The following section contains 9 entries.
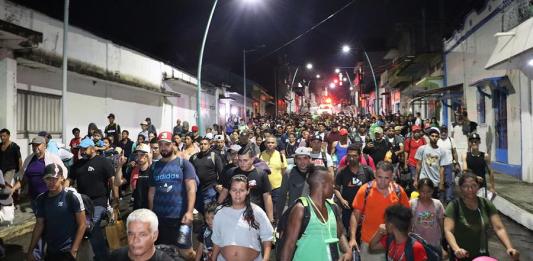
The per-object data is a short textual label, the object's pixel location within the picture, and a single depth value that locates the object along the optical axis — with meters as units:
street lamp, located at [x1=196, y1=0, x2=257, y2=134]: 18.63
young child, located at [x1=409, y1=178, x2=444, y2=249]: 4.93
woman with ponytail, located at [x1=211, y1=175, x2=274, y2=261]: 3.98
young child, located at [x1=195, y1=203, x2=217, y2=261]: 4.61
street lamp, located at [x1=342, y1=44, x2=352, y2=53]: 30.51
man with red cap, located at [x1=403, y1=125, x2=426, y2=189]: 10.95
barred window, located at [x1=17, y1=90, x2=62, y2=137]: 13.02
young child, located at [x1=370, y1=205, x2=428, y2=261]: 3.76
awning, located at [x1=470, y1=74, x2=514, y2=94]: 14.39
